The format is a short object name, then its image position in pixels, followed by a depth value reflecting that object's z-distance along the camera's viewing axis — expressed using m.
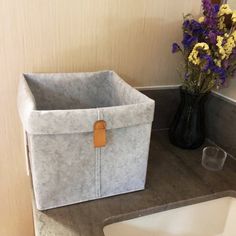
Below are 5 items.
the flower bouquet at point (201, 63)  0.73
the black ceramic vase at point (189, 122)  0.86
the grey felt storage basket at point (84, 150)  0.54
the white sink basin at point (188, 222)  0.68
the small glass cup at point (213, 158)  0.83
